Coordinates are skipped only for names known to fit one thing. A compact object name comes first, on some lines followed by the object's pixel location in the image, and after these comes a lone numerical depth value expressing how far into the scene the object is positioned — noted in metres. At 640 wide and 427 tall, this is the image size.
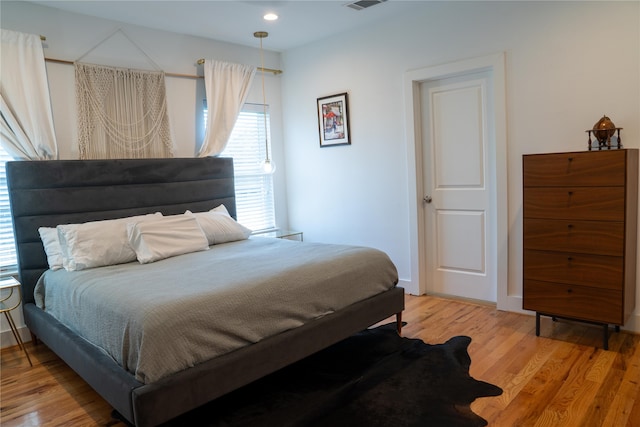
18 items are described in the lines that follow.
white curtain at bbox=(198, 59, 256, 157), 4.28
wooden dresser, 2.71
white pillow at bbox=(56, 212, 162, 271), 2.99
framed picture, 4.52
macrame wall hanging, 3.59
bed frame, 1.97
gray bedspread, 1.98
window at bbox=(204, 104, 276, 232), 4.73
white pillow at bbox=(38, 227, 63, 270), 3.14
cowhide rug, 2.16
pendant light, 4.82
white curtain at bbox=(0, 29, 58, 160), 3.17
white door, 3.70
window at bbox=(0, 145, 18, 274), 3.30
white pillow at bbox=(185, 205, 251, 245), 3.70
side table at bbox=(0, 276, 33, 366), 3.05
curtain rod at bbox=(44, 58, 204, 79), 3.45
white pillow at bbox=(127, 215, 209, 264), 3.12
